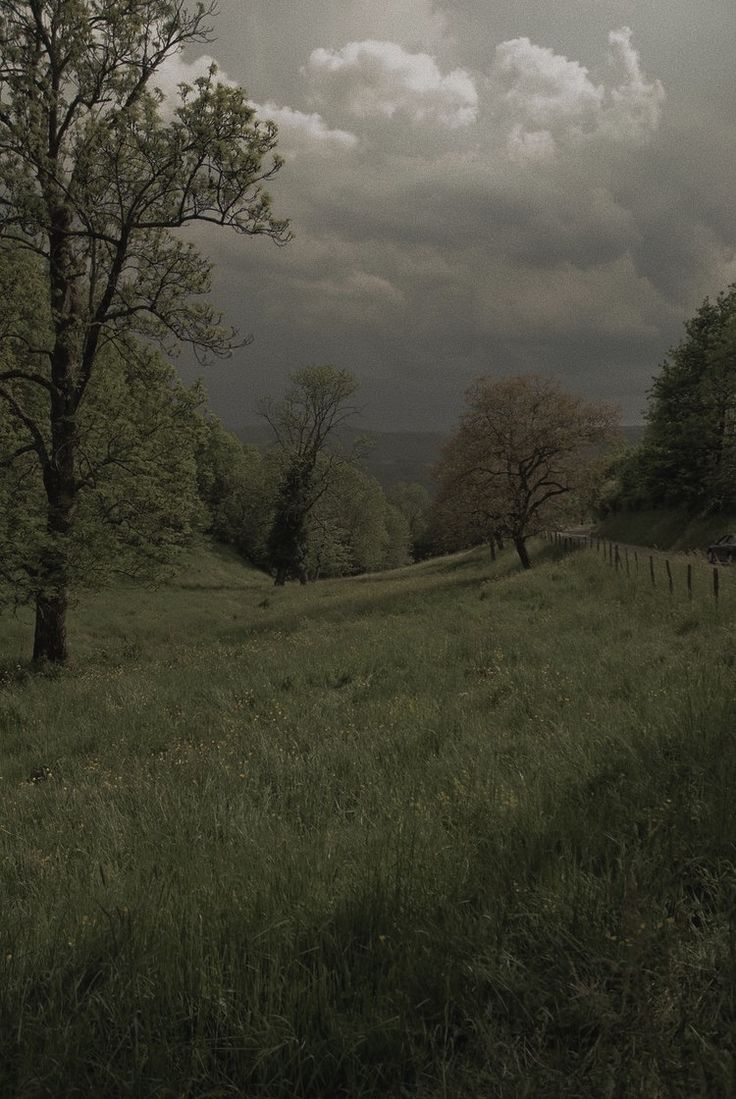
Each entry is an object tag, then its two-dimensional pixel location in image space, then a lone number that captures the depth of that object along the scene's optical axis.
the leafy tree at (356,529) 50.22
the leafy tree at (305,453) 45.38
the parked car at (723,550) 27.28
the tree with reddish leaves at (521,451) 33.12
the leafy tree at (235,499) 65.81
